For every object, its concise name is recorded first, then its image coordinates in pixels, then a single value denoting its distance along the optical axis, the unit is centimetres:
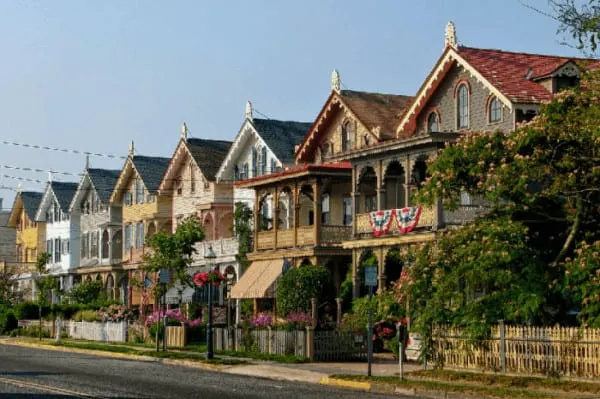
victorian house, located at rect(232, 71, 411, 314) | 4959
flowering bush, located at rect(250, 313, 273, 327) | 4332
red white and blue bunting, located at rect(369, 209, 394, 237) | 4359
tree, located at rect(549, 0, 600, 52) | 2462
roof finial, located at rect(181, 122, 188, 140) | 6731
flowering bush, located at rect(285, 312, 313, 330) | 4006
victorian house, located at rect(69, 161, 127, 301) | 7912
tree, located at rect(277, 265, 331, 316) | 4778
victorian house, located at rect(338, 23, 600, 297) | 4159
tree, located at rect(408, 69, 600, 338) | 2956
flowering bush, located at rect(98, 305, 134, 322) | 5712
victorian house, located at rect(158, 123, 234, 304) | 6069
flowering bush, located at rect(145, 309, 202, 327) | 5031
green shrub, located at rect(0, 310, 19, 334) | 6675
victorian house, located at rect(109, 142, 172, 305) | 7156
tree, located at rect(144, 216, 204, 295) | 5672
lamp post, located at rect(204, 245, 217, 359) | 3881
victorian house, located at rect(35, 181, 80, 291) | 8719
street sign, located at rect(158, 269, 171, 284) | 4344
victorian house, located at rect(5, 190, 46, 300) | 9388
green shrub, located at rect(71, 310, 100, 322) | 5971
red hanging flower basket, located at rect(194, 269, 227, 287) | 4382
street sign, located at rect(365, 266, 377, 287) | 3061
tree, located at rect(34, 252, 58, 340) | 6190
